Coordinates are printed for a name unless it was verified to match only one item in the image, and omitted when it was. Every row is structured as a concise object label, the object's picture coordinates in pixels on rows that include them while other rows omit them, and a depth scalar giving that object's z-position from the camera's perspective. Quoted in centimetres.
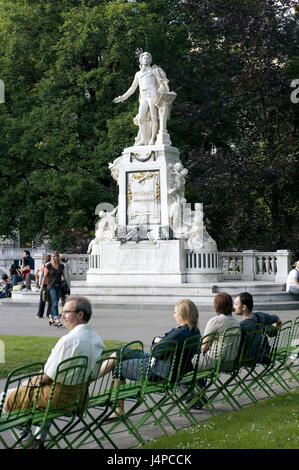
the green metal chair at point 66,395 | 935
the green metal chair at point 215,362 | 1208
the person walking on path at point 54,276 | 2614
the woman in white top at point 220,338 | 1240
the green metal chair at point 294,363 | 1507
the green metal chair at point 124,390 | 1021
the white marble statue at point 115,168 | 3944
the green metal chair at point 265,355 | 1318
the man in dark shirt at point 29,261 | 4113
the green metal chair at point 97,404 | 956
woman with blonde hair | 1134
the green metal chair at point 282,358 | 1380
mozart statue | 3932
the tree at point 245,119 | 4996
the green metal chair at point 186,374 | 1127
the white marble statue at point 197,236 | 3670
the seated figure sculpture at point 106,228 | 3861
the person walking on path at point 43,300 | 2662
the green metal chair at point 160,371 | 1092
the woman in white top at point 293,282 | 2941
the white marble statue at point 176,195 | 3727
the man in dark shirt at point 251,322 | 1297
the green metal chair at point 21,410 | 893
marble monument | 3674
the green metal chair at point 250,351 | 1269
